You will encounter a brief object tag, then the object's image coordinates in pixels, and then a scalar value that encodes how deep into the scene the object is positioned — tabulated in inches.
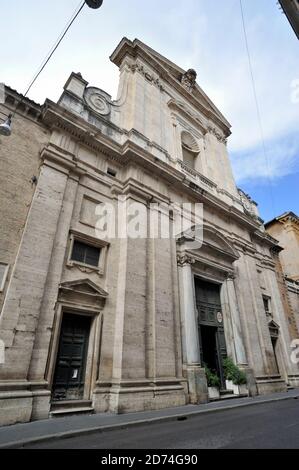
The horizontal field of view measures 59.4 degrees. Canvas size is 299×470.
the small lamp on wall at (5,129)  241.0
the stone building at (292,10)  423.2
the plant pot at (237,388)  415.8
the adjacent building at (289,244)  778.8
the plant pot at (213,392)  371.8
